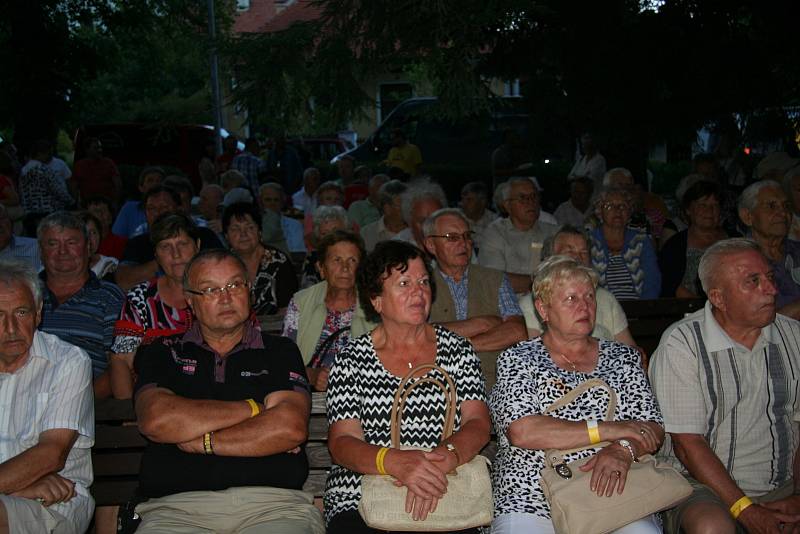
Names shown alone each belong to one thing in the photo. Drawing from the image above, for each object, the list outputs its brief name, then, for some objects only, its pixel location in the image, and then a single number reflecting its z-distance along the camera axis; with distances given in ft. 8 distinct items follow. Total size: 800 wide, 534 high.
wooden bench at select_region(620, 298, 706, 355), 19.61
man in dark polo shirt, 13.29
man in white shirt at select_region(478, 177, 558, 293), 24.98
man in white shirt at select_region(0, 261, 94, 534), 13.38
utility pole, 23.05
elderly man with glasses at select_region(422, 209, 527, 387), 17.13
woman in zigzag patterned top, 12.76
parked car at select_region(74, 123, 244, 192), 75.82
